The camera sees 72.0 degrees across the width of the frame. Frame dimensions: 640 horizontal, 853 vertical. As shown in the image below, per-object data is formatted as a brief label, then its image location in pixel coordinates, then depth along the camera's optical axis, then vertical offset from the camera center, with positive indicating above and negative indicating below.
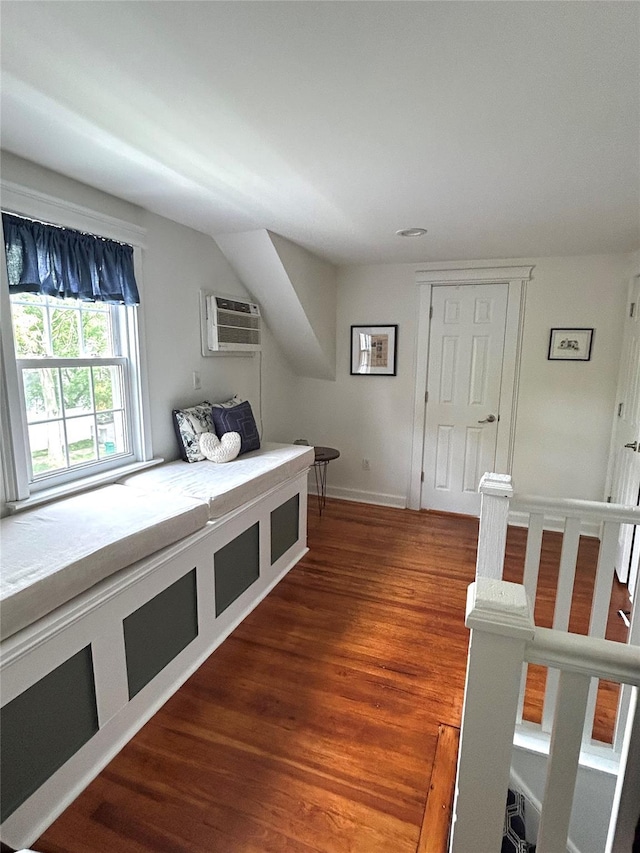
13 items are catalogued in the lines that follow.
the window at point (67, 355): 1.89 -0.01
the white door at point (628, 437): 2.82 -0.53
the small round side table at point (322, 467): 3.76 -1.13
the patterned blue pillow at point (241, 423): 2.98 -0.47
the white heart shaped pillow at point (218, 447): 2.81 -0.59
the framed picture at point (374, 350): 4.11 +0.06
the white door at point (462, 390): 3.79 -0.28
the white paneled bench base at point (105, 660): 1.34 -1.15
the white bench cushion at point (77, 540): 1.36 -0.70
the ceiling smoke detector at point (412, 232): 2.82 +0.80
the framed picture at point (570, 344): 3.52 +0.12
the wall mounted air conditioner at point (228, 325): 3.11 +0.22
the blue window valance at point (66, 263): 1.86 +0.41
